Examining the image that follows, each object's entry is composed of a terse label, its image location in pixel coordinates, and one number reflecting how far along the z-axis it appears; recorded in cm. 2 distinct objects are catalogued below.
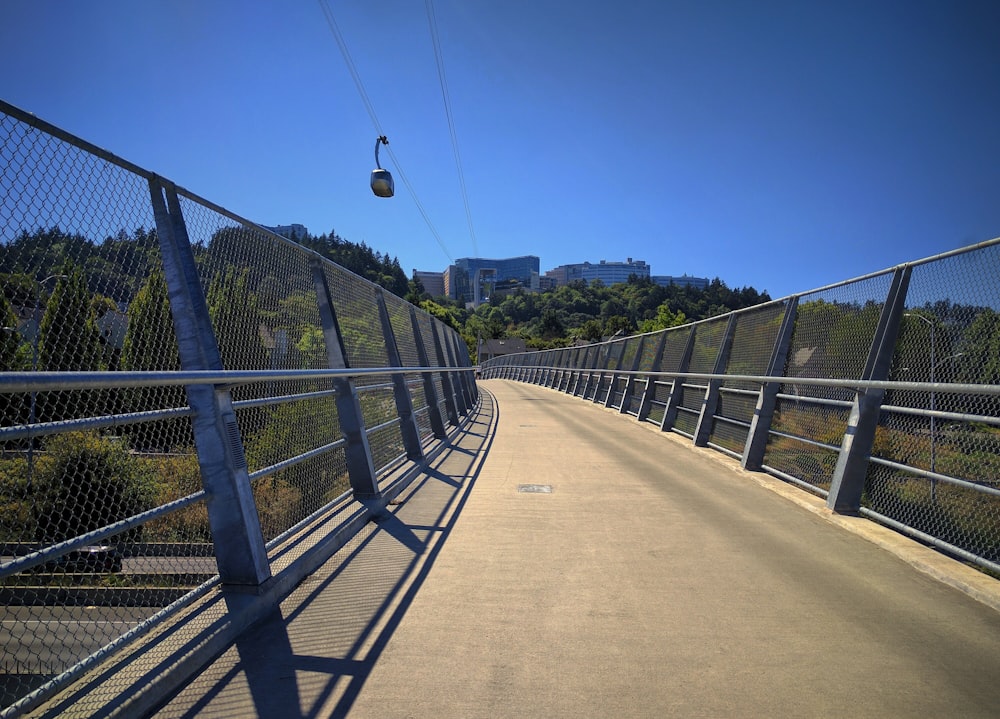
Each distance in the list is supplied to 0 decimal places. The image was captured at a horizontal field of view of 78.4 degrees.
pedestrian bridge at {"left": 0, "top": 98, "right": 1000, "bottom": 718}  244
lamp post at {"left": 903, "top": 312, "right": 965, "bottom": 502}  447
